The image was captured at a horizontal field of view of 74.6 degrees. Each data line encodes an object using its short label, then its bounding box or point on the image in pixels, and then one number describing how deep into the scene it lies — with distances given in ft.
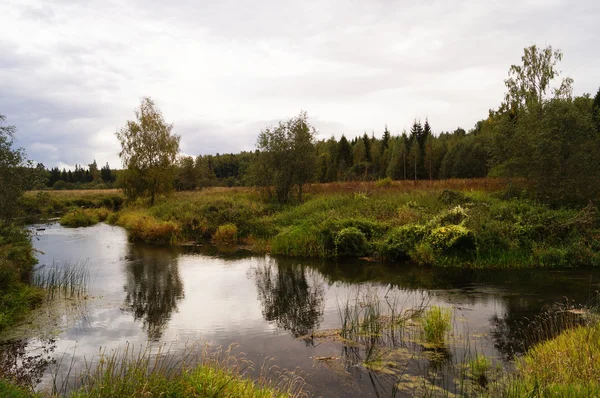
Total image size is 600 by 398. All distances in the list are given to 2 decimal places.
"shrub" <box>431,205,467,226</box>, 59.21
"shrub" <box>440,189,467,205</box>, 72.43
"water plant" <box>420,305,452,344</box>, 28.09
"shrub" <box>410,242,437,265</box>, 55.25
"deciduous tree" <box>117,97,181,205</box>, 116.16
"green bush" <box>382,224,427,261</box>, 58.13
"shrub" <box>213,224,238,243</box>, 80.84
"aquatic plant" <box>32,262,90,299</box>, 42.90
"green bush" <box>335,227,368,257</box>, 62.34
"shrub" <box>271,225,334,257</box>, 64.59
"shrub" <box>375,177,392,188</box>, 101.99
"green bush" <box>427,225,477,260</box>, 54.08
